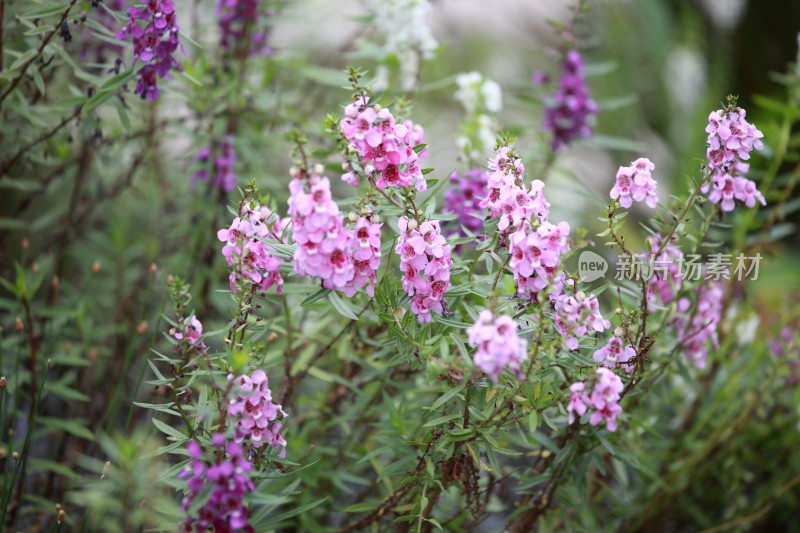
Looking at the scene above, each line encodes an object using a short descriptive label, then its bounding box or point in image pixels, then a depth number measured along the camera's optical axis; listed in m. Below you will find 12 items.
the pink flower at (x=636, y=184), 1.07
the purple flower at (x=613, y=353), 1.07
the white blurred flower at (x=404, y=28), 1.36
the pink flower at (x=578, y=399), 1.04
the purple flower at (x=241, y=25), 1.32
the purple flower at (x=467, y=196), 1.20
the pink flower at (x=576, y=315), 1.05
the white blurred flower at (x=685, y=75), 2.63
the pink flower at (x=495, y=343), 1.00
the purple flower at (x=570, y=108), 1.36
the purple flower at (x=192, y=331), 1.05
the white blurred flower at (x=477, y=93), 1.35
